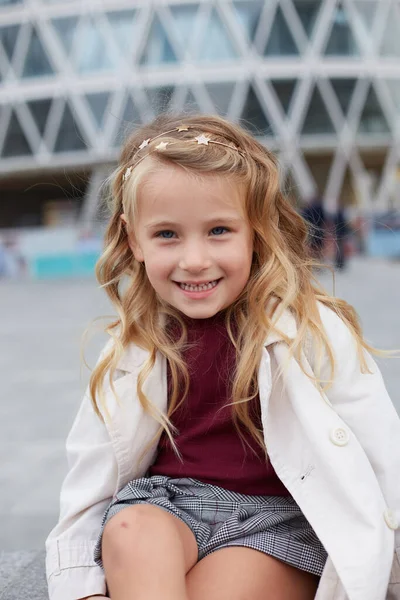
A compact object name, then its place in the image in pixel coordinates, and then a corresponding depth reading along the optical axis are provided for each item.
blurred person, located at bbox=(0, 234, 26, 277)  18.05
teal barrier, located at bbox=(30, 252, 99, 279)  17.45
